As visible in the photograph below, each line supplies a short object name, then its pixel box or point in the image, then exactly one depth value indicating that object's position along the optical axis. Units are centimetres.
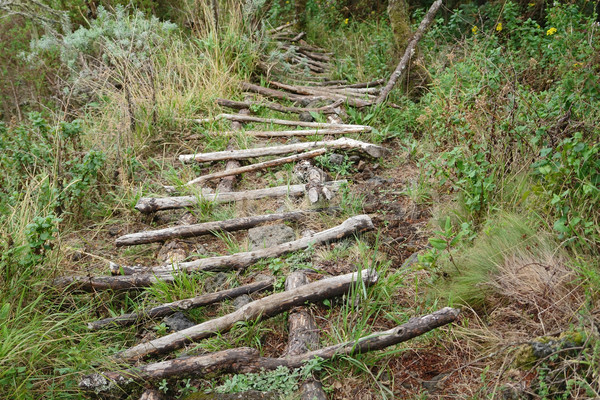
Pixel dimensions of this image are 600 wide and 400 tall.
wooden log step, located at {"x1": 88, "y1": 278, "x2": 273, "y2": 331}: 353
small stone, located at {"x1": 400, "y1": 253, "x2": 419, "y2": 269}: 385
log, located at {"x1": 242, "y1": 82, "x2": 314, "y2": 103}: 783
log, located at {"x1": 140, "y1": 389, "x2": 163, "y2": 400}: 288
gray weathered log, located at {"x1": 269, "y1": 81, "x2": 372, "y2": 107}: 753
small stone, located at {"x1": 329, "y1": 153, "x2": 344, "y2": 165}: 580
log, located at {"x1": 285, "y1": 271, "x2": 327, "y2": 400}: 280
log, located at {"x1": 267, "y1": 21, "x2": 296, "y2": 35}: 1100
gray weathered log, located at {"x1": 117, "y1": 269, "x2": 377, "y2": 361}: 321
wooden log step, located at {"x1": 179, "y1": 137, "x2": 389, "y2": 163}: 592
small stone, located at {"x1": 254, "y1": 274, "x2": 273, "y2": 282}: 391
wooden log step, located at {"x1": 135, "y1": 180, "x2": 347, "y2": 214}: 496
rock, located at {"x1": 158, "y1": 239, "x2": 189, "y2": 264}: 430
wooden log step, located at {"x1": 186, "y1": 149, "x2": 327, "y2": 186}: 556
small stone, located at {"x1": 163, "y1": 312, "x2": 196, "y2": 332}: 348
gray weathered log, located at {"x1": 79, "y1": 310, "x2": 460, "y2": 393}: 295
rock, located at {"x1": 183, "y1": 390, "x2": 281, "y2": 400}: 282
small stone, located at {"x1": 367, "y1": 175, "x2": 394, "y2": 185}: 546
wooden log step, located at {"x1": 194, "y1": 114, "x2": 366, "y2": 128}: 664
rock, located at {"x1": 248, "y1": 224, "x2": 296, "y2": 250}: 435
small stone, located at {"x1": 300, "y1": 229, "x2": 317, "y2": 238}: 434
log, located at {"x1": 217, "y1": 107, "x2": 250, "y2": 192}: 549
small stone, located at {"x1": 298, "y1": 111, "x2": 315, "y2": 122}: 716
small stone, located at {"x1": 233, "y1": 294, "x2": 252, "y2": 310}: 361
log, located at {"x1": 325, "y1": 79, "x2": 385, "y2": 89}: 821
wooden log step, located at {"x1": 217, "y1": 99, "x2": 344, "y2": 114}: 727
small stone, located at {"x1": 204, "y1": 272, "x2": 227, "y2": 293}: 389
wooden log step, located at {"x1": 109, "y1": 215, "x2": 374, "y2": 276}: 398
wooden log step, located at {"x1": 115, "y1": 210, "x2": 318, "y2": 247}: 450
